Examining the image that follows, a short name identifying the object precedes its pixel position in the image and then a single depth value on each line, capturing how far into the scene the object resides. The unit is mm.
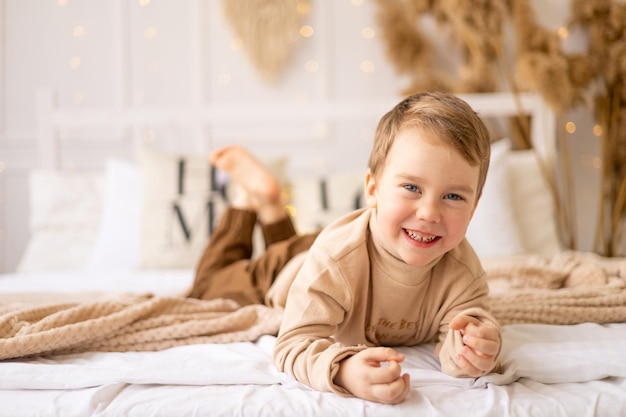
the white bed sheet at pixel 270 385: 822
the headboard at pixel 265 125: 2574
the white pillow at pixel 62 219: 2240
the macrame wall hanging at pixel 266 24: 2768
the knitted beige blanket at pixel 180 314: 1020
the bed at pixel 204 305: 850
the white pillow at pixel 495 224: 2014
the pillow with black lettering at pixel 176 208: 2090
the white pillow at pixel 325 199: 2158
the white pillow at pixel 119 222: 2139
